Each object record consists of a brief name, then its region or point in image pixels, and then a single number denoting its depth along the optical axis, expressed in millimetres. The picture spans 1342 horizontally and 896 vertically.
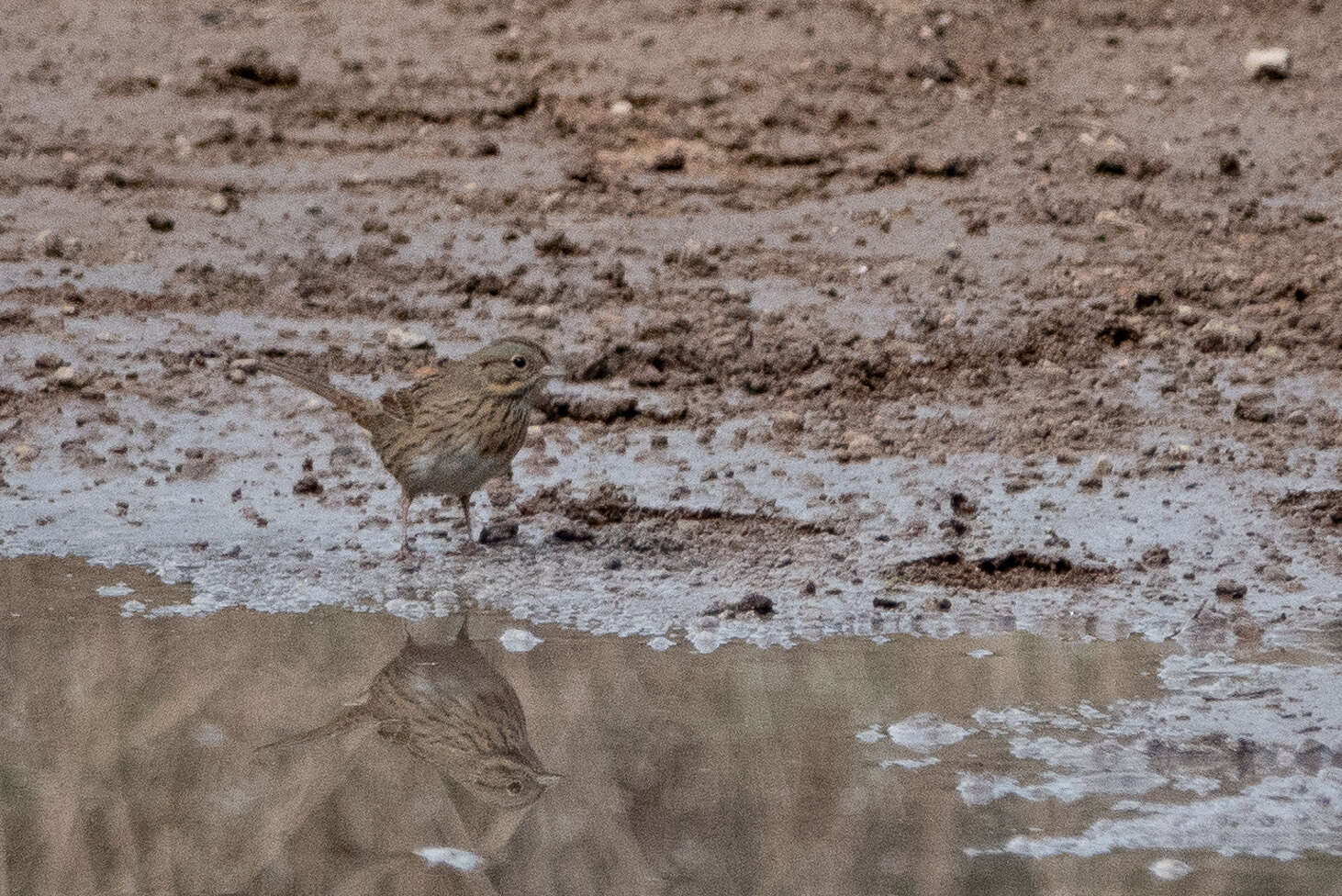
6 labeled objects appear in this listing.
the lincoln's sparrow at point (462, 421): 14555
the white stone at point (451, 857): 9969
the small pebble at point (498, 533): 15225
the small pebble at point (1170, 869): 9516
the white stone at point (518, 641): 12812
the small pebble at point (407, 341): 19422
